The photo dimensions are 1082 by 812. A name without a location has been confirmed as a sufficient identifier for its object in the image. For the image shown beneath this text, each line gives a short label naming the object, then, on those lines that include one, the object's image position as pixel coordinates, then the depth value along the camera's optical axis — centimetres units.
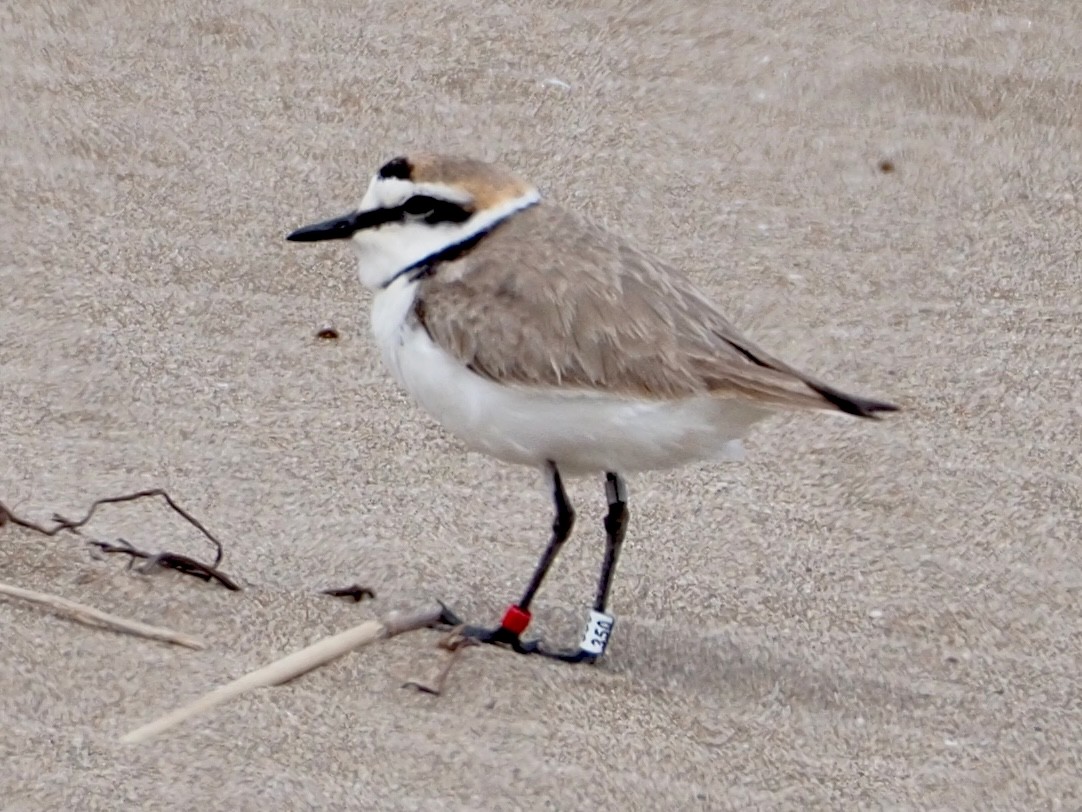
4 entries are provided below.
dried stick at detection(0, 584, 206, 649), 657
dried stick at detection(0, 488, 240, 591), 716
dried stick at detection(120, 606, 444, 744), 607
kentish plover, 680
